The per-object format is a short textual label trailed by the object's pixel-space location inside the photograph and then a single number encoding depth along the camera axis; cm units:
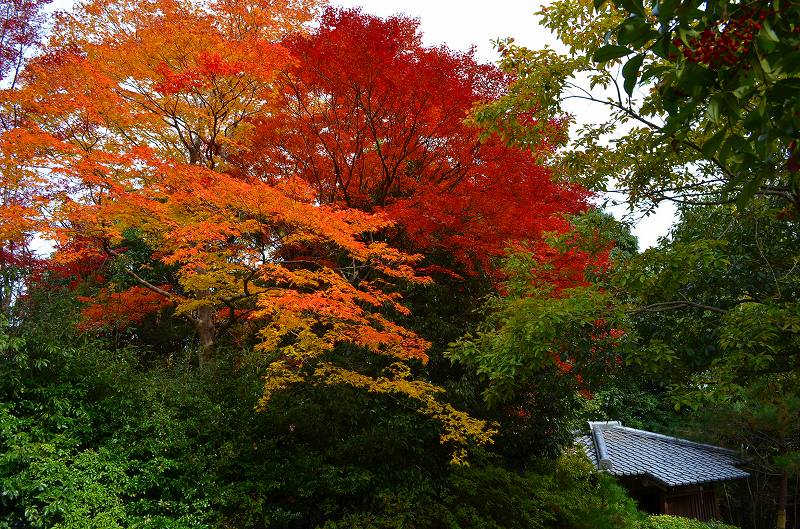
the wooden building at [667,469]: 1358
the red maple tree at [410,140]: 840
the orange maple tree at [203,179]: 699
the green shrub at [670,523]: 1121
